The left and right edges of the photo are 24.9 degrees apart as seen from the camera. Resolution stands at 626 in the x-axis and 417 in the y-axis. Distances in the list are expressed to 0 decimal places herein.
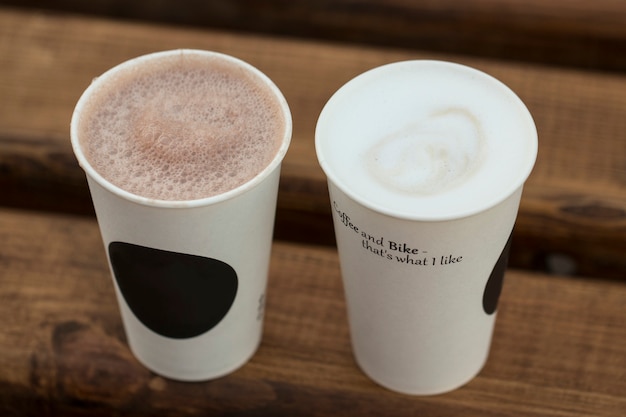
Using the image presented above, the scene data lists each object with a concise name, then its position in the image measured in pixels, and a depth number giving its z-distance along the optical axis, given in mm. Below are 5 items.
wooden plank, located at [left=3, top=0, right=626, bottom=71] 817
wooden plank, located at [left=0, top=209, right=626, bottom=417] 656
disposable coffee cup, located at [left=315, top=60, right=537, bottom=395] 568
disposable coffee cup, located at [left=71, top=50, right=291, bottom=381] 577
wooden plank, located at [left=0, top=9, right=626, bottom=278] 724
